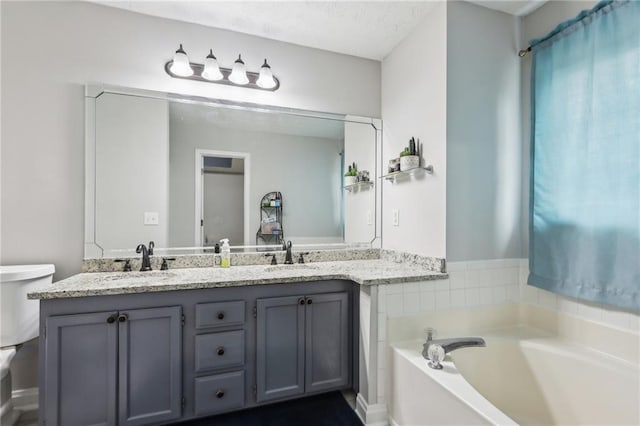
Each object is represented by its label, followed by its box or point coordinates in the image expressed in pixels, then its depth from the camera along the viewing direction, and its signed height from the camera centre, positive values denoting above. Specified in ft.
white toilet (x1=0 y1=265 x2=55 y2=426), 4.93 -1.69
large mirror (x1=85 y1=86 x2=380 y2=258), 6.31 +0.96
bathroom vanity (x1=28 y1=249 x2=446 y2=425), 4.69 -2.16
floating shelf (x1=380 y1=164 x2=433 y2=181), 6.46 +1.01
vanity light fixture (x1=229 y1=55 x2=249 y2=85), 6.97 +3.30
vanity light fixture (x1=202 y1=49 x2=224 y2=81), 6.73 +3.30
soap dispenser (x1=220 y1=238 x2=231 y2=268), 6.92 -0.95
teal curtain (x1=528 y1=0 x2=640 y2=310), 4.69 +1.02
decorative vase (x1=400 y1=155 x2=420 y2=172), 6.66 +1.21
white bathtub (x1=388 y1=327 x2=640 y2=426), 4.39 -2.75
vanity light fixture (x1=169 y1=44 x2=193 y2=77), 6.54 +3.30
